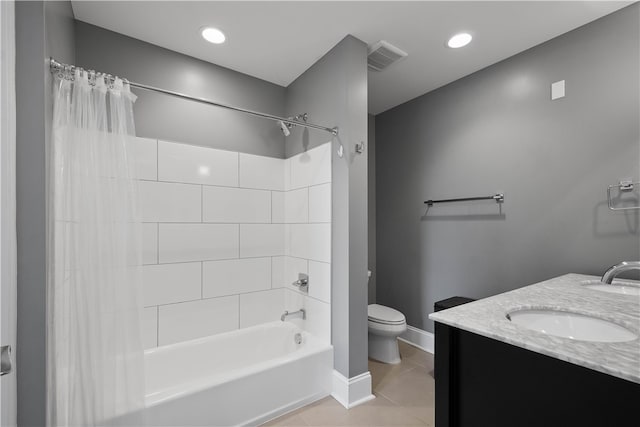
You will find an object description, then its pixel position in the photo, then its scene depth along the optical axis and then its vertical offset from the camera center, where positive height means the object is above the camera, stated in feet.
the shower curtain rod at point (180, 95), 3.73 +2.19
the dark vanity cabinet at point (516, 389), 2.16 -1.53
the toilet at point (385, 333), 7.70 -3.16
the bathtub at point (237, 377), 4.80 -3.26
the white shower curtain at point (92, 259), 3.61 -0.53
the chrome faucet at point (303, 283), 7.46 -1.69
